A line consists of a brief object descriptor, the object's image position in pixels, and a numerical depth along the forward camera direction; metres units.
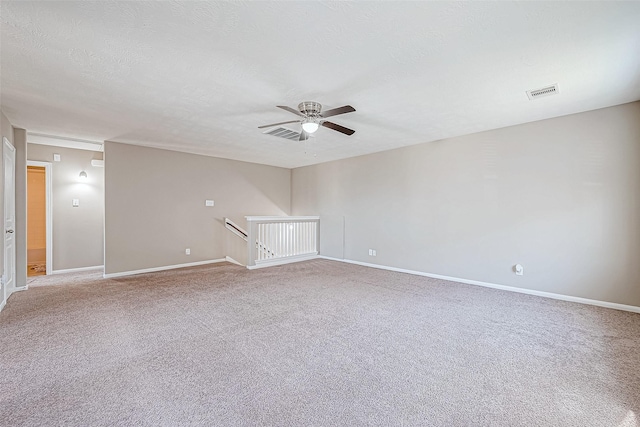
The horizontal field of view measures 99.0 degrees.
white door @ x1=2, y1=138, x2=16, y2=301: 3.68
